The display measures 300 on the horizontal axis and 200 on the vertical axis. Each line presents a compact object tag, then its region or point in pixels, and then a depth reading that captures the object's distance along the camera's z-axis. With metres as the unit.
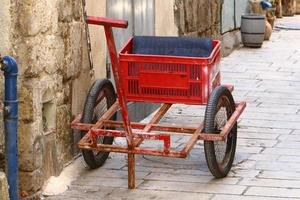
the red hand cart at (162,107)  6.60
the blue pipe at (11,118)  5.71
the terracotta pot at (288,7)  20.95
